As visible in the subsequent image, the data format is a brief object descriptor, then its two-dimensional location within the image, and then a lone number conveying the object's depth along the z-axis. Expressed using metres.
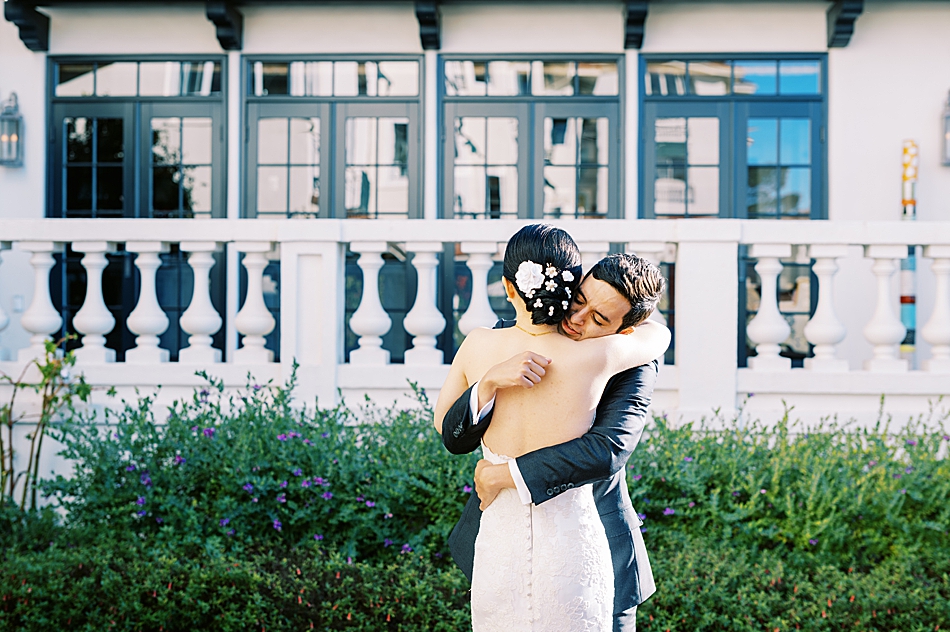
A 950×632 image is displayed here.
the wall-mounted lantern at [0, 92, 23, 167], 7.11
